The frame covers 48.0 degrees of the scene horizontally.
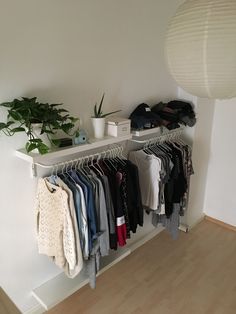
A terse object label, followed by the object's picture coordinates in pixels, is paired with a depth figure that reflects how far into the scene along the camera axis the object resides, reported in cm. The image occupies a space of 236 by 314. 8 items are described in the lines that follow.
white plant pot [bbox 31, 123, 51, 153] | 156
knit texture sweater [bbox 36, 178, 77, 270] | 174
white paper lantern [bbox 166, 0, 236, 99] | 99
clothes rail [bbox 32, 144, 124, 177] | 184
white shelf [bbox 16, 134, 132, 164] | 158
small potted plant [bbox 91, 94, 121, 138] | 195
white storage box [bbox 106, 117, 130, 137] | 202
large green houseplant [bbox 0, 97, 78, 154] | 149
